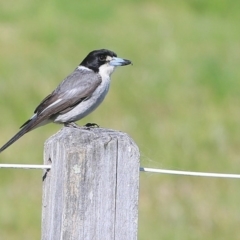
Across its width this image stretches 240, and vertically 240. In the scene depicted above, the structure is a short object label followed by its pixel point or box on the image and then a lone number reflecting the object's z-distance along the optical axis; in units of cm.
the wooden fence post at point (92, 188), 585
